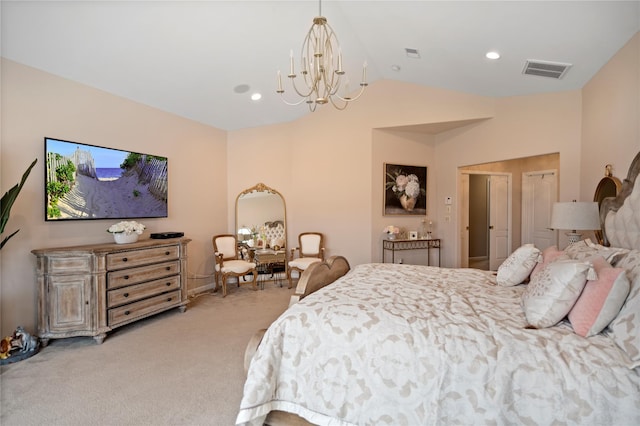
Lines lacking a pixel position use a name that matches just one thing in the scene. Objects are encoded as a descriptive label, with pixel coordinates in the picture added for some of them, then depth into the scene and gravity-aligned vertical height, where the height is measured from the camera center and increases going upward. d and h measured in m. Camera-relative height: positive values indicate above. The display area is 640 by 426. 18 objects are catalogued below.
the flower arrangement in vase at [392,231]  5.25 -0.34
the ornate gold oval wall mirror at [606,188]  2.86 +0.21
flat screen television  3.29 +0.33
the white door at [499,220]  6.54 -0.19
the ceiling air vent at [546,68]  3.40 +1.56
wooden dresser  3.06 -0.78
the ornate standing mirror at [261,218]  5.67 -0.13
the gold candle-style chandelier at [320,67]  2.70 +1.89
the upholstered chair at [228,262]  4.93 -0.82
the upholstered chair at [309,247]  5.54 -0.64
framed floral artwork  5.49 +0.36
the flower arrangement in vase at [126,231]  3.62 -0.23
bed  1.44 -0.72
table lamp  2.95 -0.05
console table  5.33 -0.59
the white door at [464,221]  5.91 -0.20
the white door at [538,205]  6.02 +0.11
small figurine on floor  2.77 -1.20
